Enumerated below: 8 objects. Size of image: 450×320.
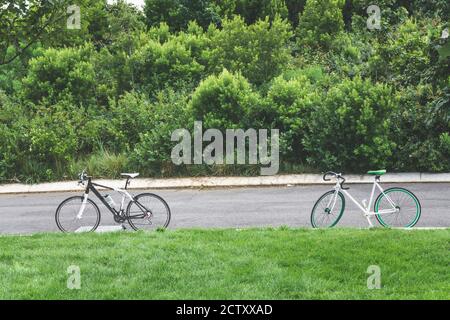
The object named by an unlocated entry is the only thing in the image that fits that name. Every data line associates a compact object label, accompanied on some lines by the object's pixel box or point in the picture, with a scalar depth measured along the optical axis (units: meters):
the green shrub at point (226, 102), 19.58
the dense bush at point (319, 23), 27.81
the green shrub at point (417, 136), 17.69
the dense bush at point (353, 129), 17.97
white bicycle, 11.44
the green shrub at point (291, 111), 19.03
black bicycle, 11.91
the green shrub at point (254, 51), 22.80
